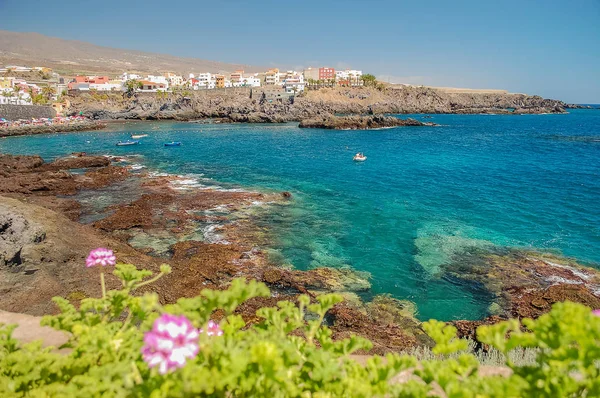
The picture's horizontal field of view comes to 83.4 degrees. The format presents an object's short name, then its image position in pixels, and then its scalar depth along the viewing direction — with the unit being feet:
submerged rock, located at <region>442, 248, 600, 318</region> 42.98
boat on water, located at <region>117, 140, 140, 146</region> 190.19
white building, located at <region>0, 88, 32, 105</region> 306.35
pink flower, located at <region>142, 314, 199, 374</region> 8.16
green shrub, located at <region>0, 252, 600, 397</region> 8.80
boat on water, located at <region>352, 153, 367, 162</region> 148.15
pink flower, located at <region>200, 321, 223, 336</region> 12.88
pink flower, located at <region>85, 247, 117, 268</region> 15.35
